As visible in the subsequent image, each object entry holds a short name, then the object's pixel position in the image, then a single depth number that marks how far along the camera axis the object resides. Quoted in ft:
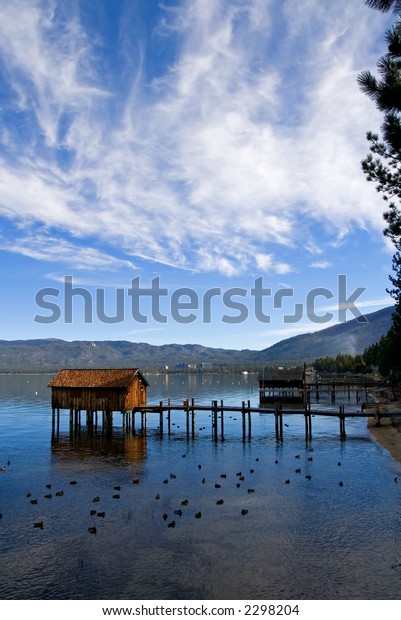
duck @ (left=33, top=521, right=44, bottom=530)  82.28
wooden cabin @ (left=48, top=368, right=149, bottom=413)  176.96
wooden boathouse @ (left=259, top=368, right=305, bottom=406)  267.59
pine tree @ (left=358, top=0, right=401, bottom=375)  40.70
